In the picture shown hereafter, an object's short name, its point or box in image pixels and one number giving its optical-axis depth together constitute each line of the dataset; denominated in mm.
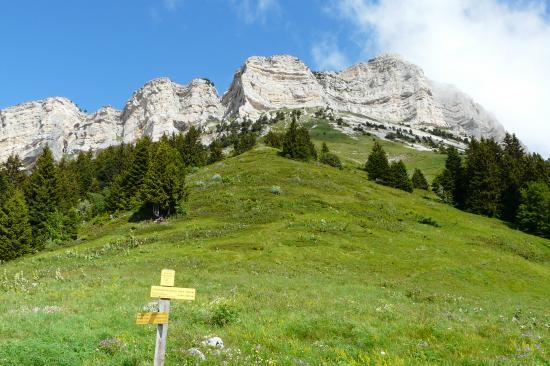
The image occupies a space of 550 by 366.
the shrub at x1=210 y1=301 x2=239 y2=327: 16312
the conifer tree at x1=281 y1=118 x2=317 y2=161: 112000
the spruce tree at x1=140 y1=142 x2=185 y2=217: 66312
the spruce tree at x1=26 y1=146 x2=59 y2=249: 70750
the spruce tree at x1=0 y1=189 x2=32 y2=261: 58188
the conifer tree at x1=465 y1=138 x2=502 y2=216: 81500
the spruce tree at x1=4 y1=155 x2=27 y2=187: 107581
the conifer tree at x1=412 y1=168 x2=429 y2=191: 113312
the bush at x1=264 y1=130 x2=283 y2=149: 137625
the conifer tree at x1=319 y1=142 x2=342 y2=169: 122000
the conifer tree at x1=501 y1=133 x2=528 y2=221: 80688
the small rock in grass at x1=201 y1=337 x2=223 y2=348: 13254
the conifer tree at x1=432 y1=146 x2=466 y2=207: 89938
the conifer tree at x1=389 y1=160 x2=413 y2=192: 99875
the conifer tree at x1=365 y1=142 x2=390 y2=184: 101438
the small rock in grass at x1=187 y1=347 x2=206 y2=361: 12115
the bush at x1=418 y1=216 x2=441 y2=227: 62144
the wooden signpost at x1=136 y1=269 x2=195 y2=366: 9961
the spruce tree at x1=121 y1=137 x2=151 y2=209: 85625
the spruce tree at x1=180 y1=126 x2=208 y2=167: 124188
